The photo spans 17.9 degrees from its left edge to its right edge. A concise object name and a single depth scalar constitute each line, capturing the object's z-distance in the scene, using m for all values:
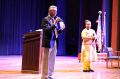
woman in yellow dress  10.02
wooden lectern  9.46
